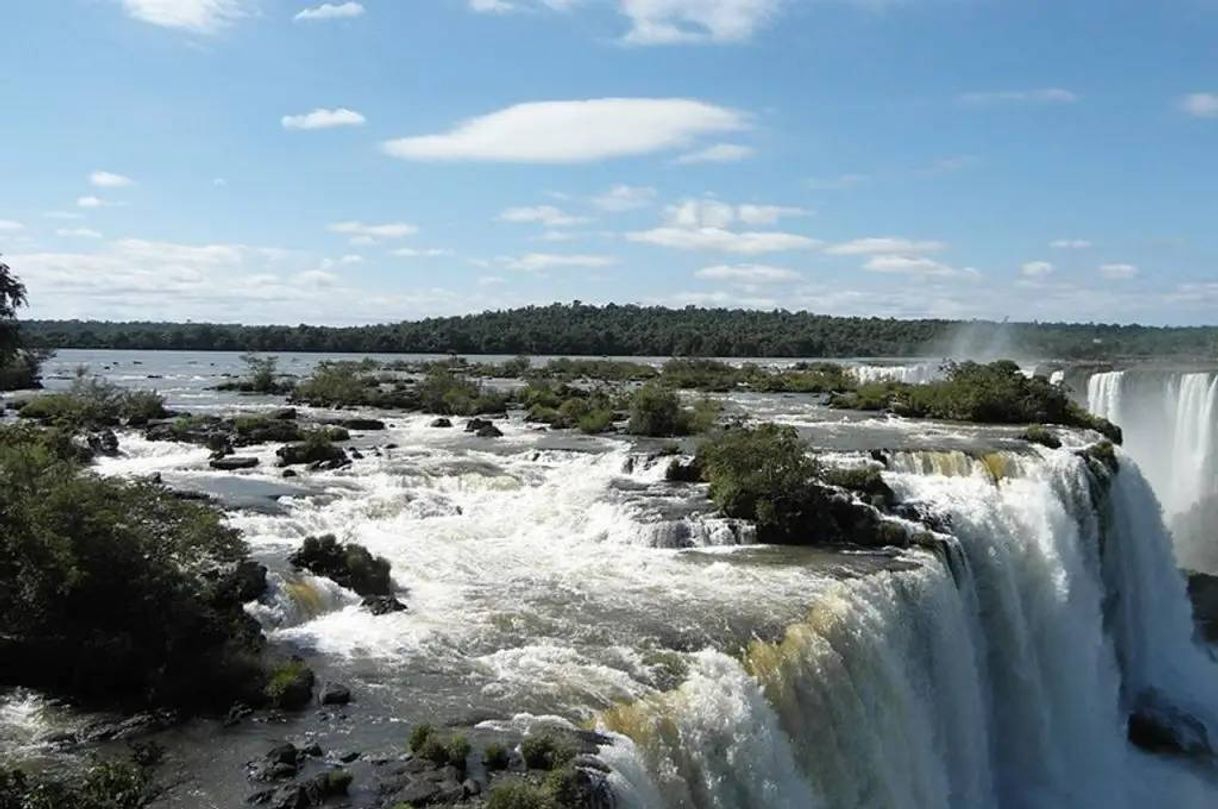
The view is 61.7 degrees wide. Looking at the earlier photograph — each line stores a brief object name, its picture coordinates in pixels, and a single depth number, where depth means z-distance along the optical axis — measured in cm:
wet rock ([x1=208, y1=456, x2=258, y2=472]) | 2769
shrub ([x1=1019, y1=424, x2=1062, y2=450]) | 2941
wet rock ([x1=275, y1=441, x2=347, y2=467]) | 2815
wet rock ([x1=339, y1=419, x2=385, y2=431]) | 3781
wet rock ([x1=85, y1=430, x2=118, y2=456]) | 3073
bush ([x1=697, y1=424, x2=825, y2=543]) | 2052
